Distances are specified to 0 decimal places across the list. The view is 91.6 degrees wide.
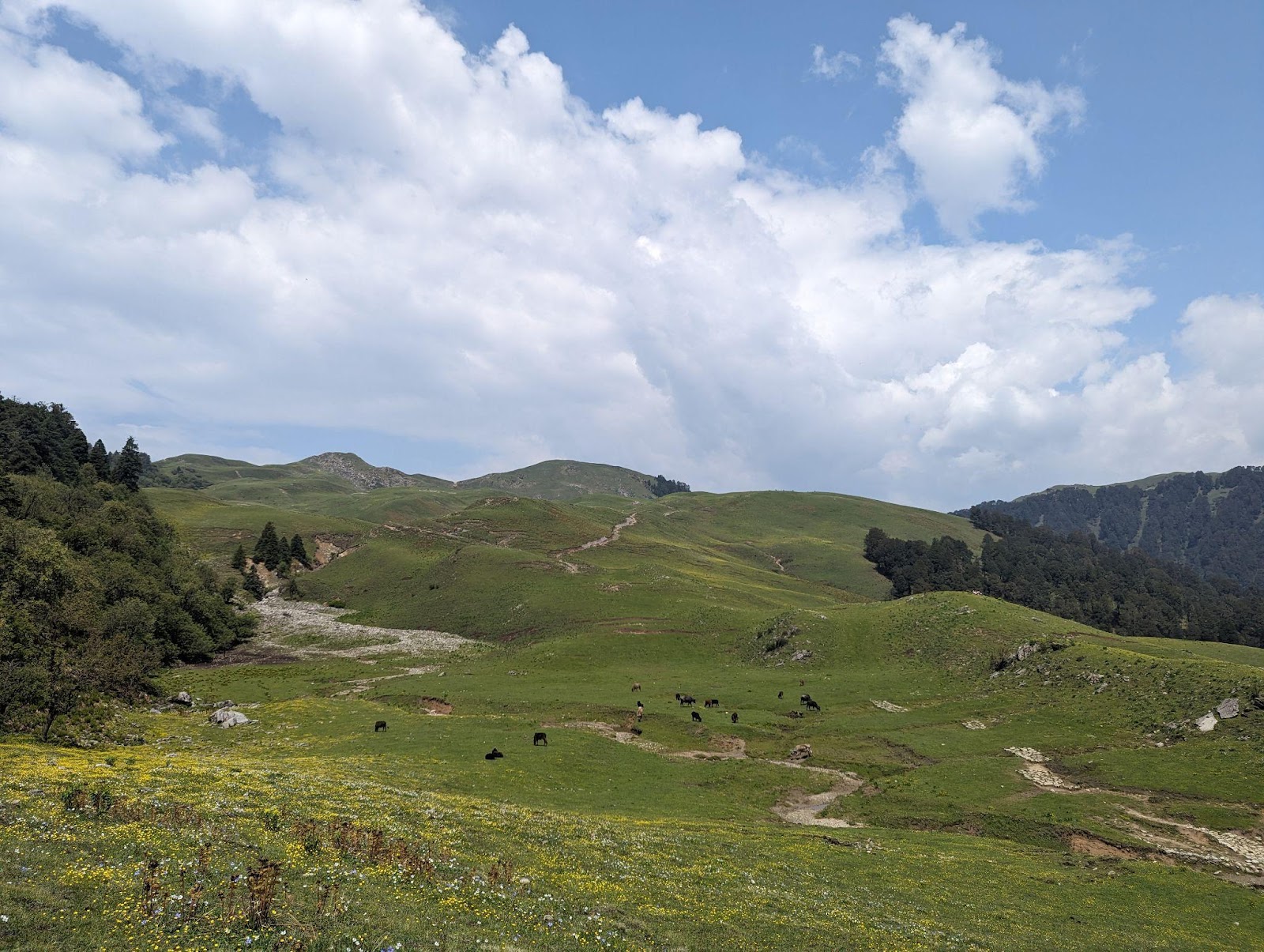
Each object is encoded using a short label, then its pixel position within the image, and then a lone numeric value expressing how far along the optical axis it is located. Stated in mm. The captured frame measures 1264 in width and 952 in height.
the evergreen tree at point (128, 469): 171050
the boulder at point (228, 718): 51656
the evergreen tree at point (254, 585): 133125
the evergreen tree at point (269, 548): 153625
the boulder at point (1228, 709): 48656
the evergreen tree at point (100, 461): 164500
